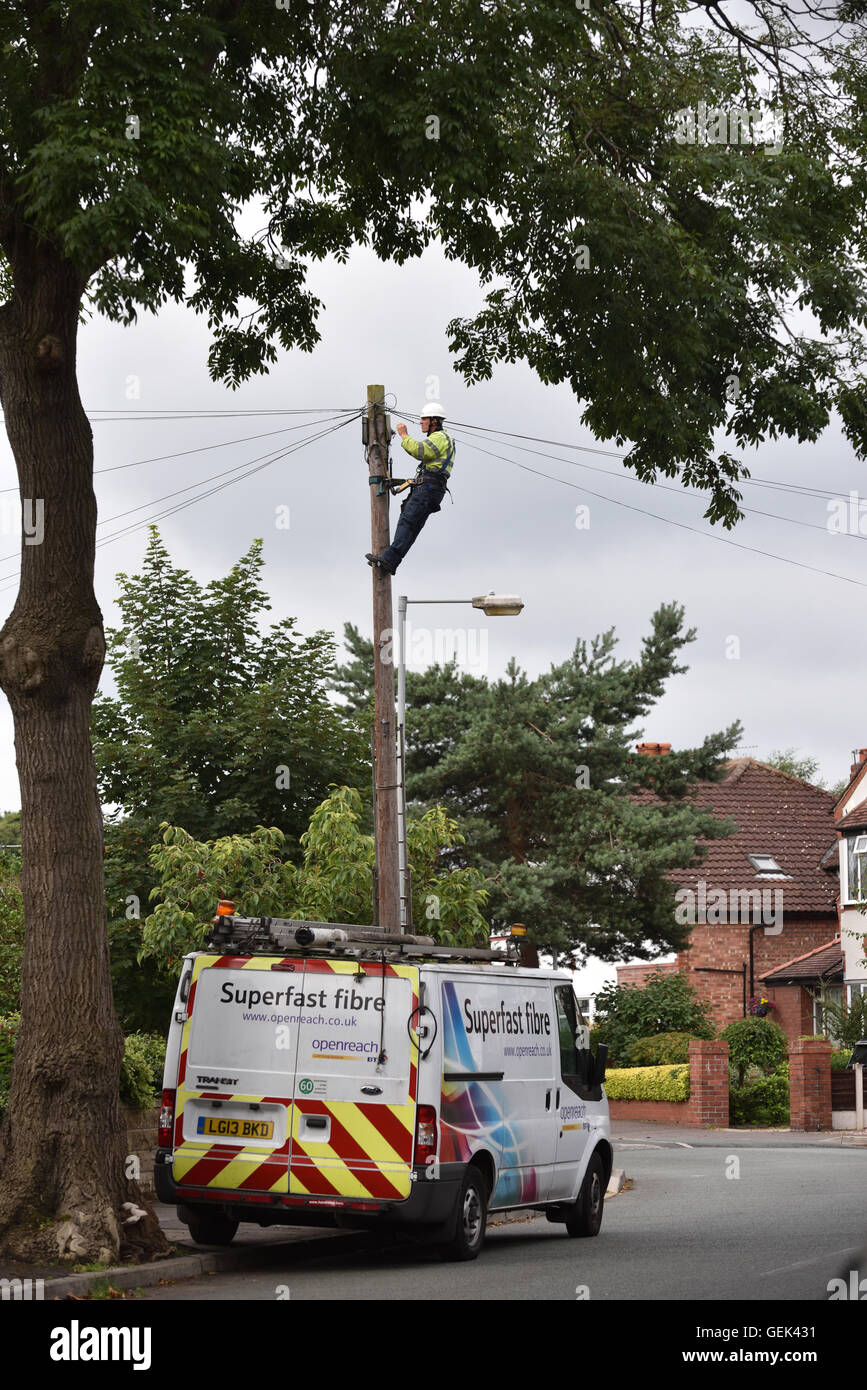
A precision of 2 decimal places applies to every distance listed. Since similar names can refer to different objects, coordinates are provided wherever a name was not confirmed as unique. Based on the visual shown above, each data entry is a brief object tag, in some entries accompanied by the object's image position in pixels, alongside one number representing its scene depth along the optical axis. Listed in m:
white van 12.38
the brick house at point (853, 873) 43.06
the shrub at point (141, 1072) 16.94
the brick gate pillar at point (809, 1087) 35.25
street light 17.97
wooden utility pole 15.93
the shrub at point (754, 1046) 38.84
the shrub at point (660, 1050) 39.70
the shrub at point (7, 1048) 15.47
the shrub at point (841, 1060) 36.88
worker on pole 16.28
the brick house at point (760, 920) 46.38
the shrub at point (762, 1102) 37.44
